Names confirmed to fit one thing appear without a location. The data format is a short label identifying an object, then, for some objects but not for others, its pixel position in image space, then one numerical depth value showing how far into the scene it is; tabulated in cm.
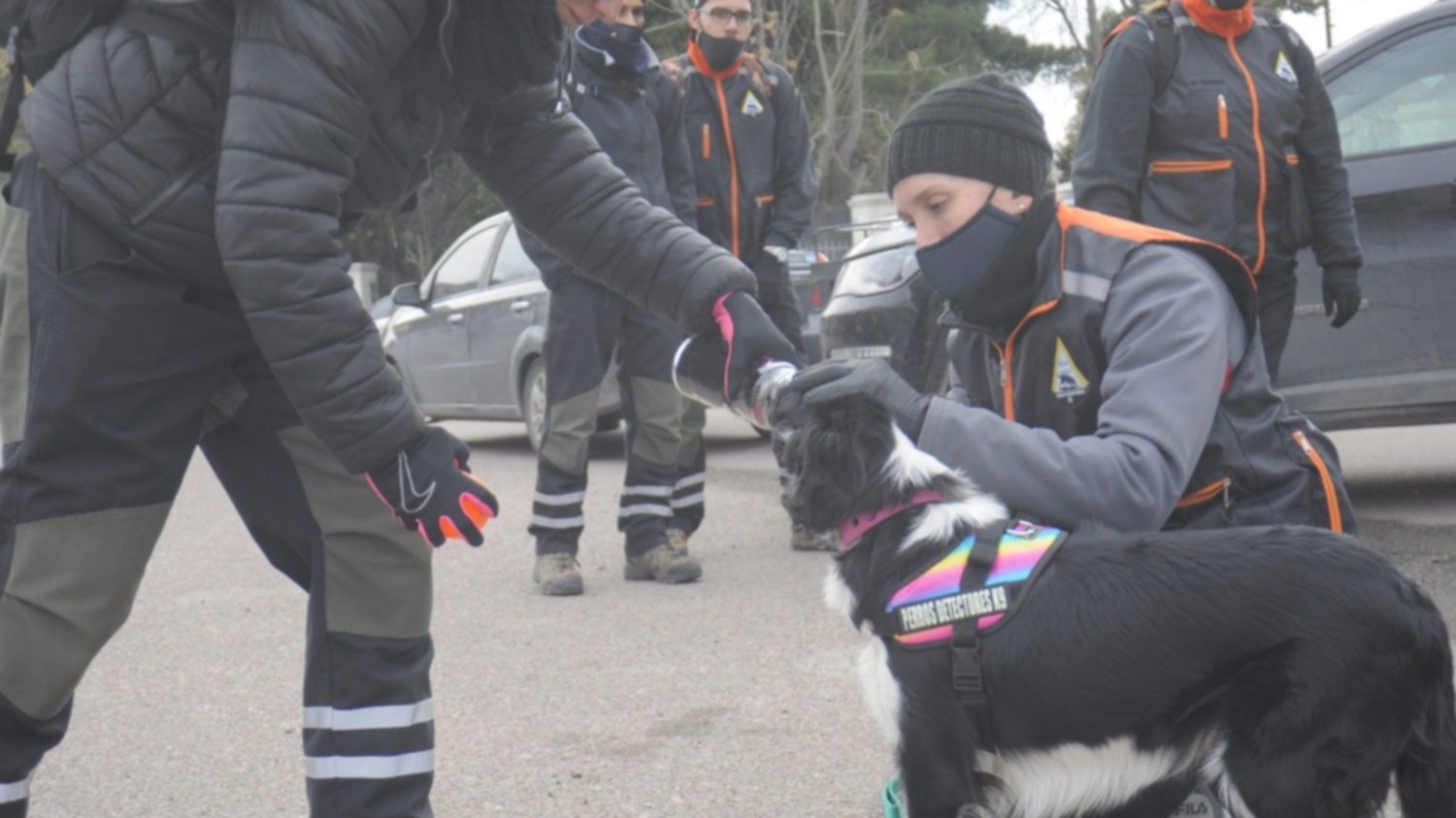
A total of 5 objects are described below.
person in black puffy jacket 264
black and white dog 253
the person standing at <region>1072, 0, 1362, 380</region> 545
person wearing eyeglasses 741
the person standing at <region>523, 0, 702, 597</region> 657
